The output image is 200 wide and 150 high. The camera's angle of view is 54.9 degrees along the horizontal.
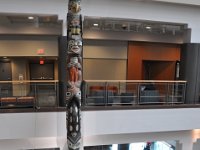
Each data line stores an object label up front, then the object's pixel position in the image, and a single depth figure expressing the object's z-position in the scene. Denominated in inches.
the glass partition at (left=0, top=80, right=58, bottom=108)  188.9
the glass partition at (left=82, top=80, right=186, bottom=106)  203.5
